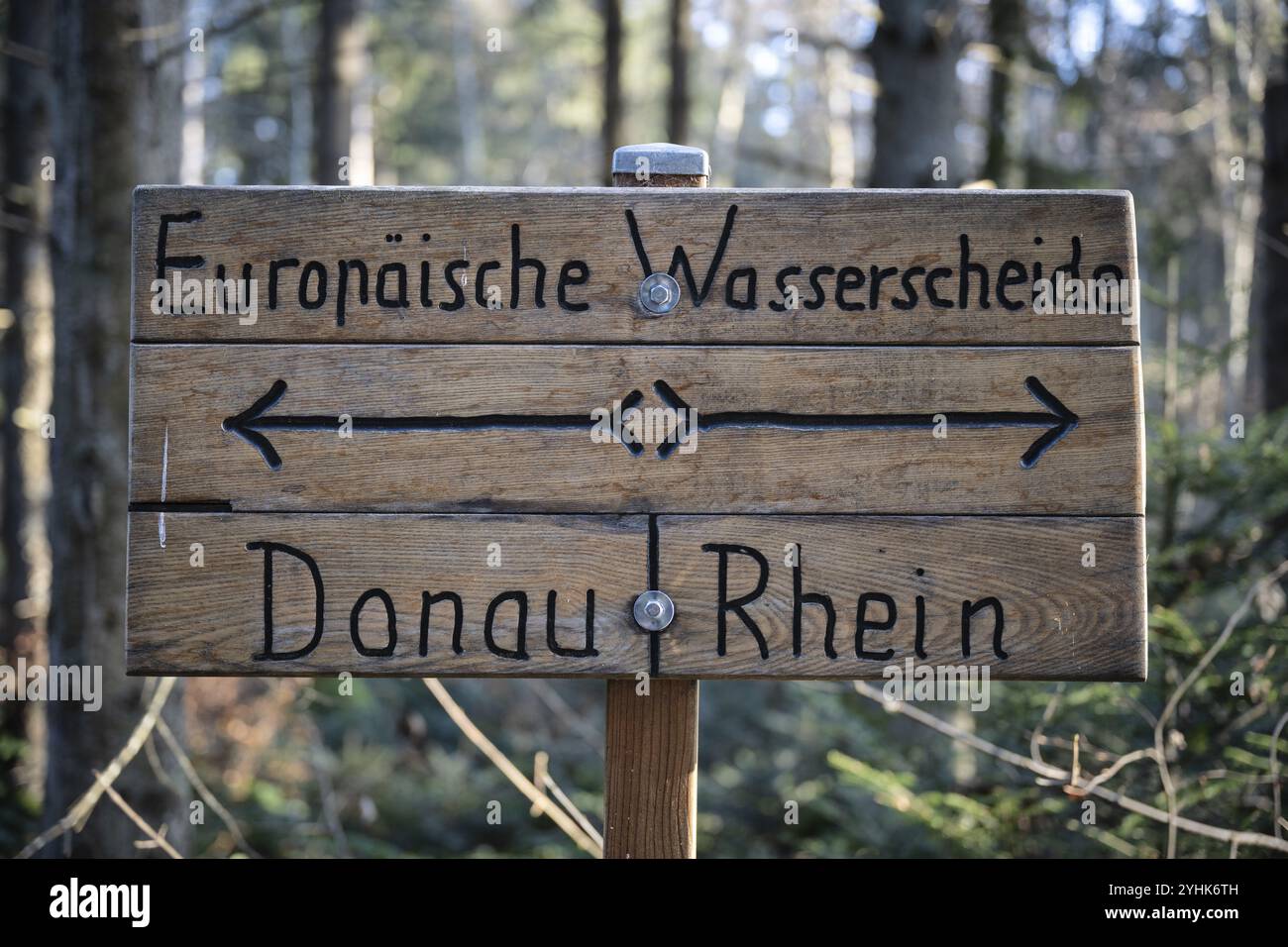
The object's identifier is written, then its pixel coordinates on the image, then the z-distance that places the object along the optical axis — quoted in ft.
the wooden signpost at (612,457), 4.74
